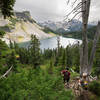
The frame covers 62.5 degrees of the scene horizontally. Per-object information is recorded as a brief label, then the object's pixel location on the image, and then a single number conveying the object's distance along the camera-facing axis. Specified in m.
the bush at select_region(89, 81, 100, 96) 2.87
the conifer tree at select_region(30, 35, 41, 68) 21.02
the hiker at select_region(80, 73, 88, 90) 3.38
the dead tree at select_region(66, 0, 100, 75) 2.66
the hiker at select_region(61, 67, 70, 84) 5.68
